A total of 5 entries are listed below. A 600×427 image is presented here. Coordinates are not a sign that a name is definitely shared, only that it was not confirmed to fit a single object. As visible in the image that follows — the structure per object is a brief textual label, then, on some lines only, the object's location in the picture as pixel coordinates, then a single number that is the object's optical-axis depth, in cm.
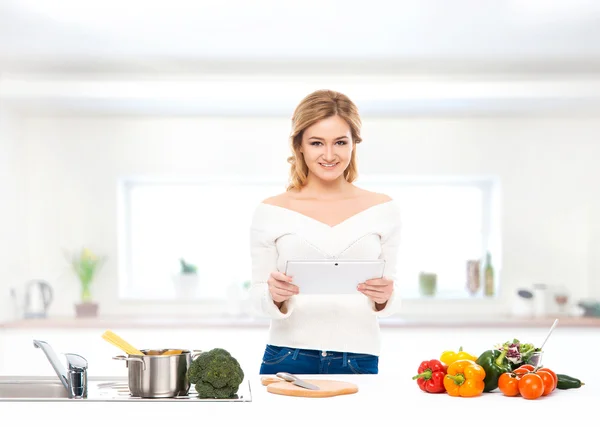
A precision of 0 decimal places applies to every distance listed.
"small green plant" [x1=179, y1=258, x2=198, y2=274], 563
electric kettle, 530
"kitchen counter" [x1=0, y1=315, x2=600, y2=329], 493
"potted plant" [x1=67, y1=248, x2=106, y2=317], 532
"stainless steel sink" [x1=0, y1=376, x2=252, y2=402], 235
